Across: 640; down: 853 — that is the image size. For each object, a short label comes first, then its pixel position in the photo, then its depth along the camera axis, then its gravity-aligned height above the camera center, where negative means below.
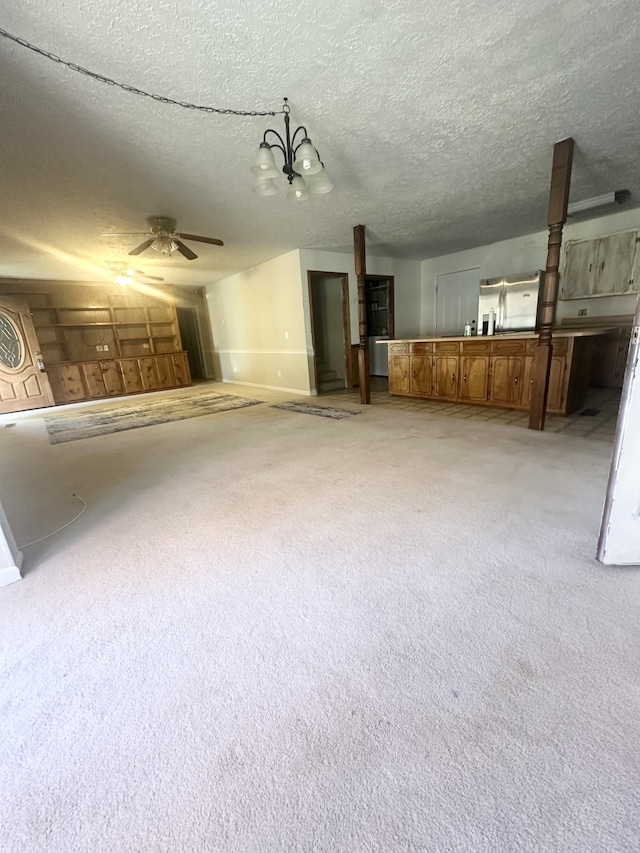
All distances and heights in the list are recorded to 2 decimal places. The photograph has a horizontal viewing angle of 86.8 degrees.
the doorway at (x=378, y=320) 7.13 +0.28
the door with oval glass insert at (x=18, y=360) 6.32 -0.02
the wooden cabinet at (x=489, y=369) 3.75 -0.54
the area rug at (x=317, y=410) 4.59 -1.02
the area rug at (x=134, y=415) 4.64 -1.00
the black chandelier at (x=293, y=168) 2.18 +1.13
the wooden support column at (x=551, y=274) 2.86 +0.41
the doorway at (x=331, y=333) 6.41 +0.06
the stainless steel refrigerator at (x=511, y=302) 5.42 +0.36
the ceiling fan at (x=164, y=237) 3.97 +1.29
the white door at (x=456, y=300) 6.62 +0.53
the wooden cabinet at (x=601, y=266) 4.79 +0.73
